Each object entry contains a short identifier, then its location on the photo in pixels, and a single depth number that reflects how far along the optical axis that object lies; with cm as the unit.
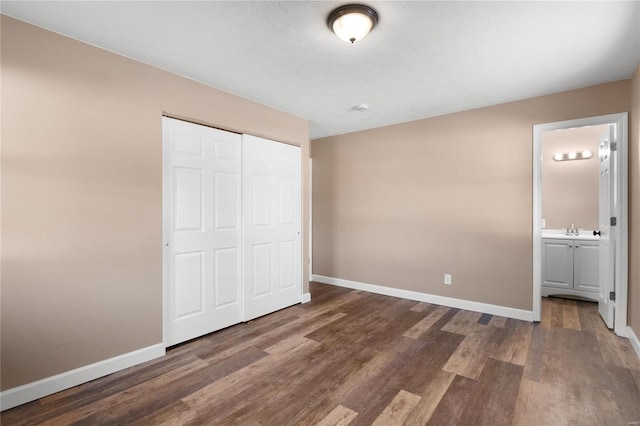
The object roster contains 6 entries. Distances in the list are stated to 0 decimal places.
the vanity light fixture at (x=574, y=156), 449
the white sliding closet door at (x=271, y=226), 349
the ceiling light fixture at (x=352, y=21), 188
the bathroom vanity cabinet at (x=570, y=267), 409
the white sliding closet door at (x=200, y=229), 281
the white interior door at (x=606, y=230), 309
